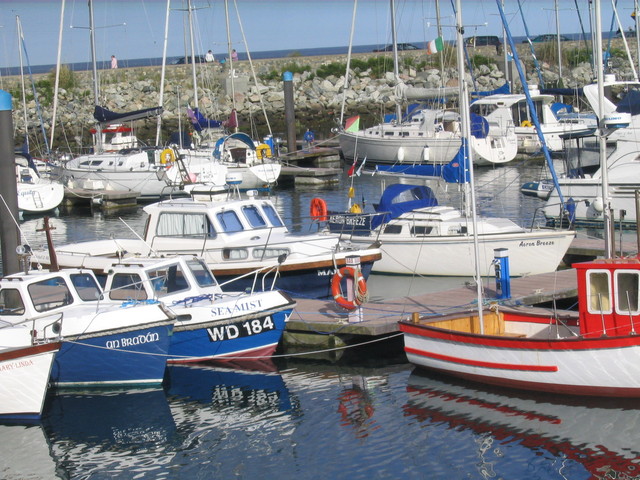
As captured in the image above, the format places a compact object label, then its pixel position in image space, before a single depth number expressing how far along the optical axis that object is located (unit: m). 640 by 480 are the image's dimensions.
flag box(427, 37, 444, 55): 30.12
